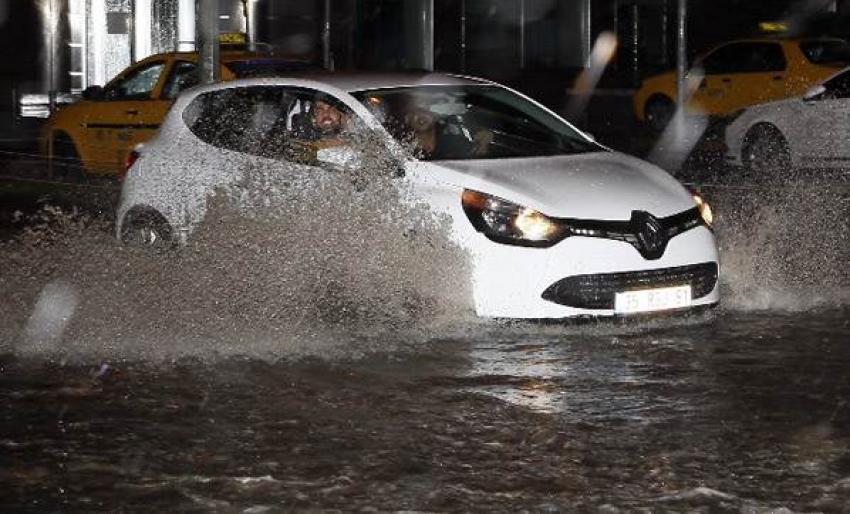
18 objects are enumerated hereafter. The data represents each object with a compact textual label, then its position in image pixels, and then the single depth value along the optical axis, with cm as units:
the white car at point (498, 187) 913
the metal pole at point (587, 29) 3625
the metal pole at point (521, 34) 3650
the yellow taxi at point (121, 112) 1886
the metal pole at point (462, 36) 3631
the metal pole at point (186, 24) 2478
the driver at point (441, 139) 995
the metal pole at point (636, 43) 3581
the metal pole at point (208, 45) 1568
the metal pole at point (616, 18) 3602
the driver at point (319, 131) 1004
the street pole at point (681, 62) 2314
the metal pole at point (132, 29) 2562
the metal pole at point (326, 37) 2778
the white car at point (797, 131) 1933
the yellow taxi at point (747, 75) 2623
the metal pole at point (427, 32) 3616
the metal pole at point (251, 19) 2938
